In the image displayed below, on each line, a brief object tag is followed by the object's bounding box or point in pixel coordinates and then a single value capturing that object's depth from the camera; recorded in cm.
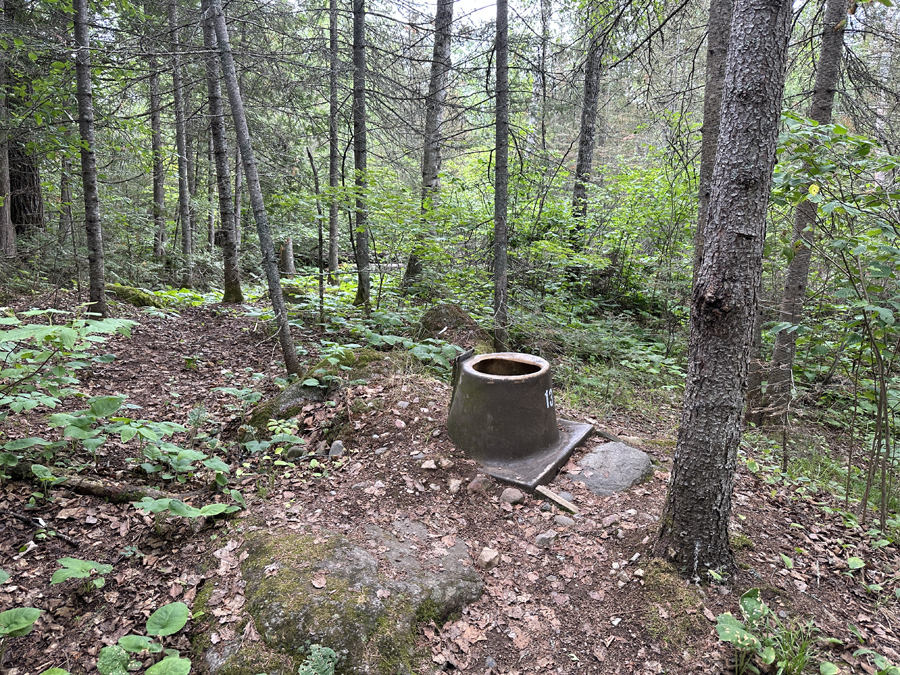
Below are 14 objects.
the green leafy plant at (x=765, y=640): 208
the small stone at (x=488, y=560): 288
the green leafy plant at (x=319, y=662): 200
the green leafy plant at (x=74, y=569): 197
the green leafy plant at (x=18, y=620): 172
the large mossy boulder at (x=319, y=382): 451
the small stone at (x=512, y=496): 345
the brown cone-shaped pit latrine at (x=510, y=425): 370
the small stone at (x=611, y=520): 321
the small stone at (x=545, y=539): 308
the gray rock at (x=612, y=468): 365
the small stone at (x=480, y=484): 354
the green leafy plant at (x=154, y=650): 183
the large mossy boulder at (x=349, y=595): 216
